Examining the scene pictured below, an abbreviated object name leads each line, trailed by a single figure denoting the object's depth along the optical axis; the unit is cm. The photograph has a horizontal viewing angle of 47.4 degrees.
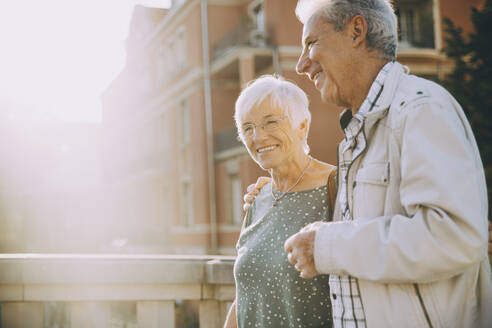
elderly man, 138
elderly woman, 228
